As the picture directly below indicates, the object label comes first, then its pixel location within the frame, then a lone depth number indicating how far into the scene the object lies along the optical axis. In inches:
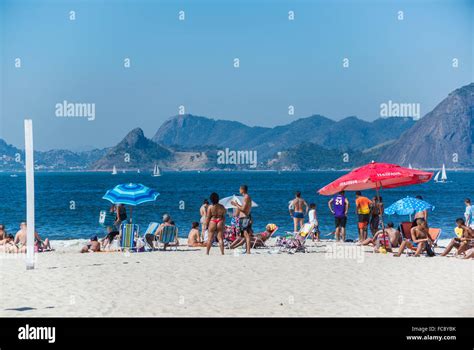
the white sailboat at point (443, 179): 5713.6
